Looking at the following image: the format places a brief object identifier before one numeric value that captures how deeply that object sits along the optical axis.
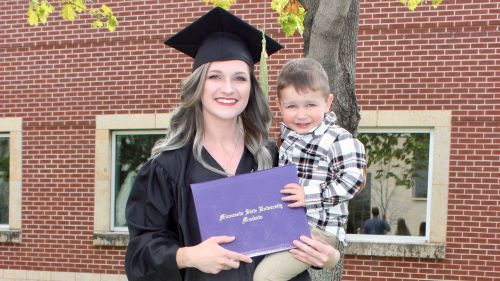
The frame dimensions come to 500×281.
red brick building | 6.25
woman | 2.04
